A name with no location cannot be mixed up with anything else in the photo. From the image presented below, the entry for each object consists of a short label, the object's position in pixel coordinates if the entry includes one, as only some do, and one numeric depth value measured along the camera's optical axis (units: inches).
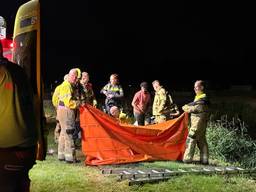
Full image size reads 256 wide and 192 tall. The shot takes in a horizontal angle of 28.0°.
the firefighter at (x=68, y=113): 373.7
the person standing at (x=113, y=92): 508.7
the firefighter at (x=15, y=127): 150.8
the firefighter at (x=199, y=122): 397.7
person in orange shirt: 550.0
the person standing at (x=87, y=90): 458.9
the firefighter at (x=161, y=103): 506.3
